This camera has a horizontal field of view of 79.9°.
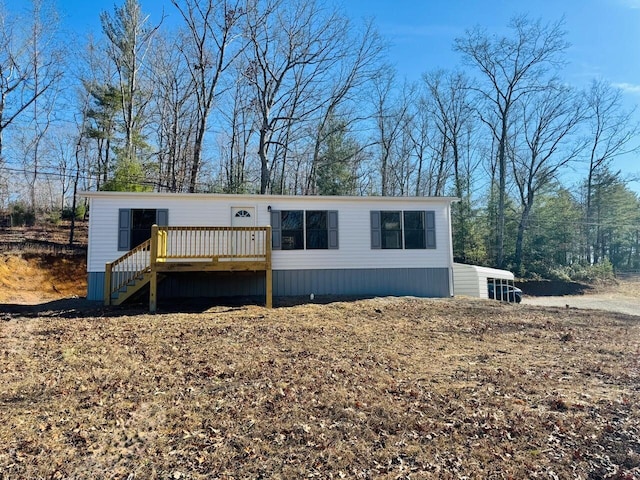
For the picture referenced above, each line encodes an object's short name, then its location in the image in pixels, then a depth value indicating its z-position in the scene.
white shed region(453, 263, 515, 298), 13.10
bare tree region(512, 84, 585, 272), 23.61
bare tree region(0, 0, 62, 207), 17.00
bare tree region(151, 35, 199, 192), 19.55
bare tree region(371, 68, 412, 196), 24.73
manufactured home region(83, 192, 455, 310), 9.59
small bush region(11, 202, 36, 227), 18.89
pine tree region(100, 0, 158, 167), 18.69
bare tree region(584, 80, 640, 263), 25.55
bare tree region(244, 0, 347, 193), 18.66
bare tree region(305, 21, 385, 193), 20.97
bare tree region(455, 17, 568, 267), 22.20
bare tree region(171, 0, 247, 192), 18.27
